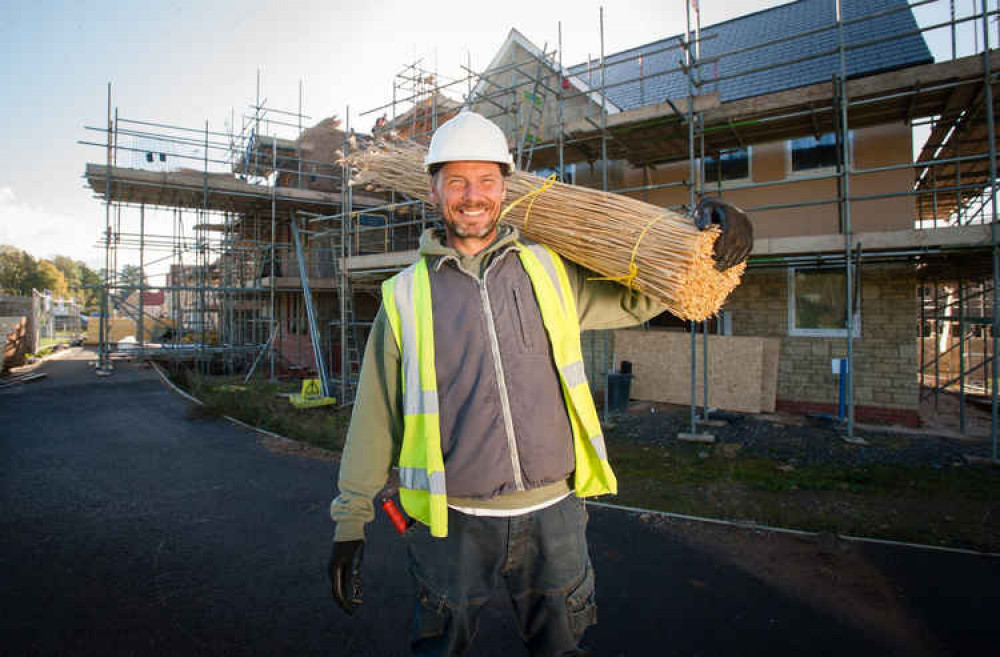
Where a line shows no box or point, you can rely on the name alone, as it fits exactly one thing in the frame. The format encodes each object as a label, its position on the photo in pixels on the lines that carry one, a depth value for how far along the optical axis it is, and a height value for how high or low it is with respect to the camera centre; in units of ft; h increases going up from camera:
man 5.50 -1.01
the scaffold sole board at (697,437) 25.08 -4.93
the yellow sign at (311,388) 34.96 -3.75
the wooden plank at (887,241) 21.47 +4.26
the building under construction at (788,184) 25.14 +10.01
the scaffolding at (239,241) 46.83 +9.78
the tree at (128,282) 45.03 +4.69
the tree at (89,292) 200.64 +17.03
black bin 33.01 -3.58
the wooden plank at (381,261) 32.29 +4.73
